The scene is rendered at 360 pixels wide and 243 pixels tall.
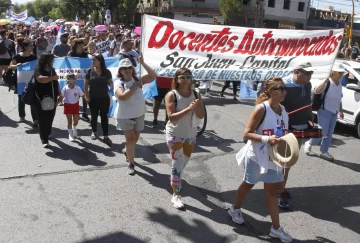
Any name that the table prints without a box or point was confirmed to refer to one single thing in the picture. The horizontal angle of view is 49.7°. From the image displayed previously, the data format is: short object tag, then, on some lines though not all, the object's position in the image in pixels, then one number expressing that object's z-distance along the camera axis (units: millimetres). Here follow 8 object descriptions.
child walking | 7016
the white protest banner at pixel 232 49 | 5754
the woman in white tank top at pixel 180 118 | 4402
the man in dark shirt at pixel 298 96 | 4801
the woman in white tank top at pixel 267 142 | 3805
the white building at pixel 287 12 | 46797
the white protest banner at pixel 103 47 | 11338
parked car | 8106
